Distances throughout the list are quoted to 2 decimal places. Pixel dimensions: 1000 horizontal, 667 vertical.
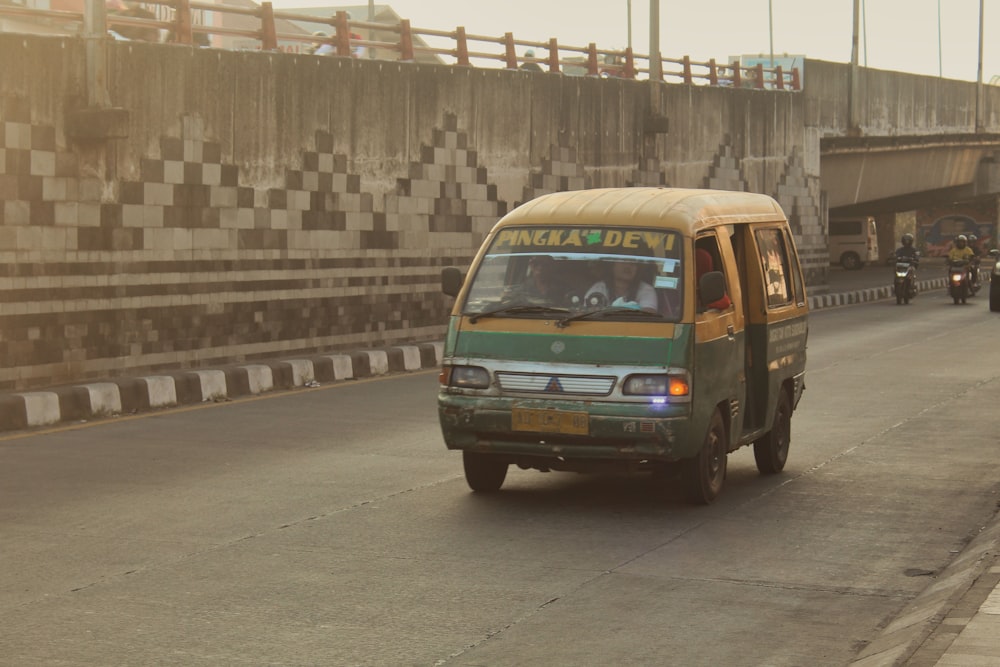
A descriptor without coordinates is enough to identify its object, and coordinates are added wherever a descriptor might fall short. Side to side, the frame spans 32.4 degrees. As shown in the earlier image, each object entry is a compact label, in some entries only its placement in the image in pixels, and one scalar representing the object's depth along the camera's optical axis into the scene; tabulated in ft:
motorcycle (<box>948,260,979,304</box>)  129.29
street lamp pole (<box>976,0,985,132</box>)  196.34
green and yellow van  32.14
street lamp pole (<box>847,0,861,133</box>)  157.99
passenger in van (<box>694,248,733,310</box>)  35.04
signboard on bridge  150.92
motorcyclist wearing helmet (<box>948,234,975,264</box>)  130.21
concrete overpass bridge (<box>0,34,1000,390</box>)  57.52
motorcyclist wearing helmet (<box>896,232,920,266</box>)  130.21
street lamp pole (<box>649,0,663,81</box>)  117.29
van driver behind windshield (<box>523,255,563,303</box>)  33.91
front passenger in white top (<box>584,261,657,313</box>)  33.53
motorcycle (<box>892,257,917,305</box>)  130.62
